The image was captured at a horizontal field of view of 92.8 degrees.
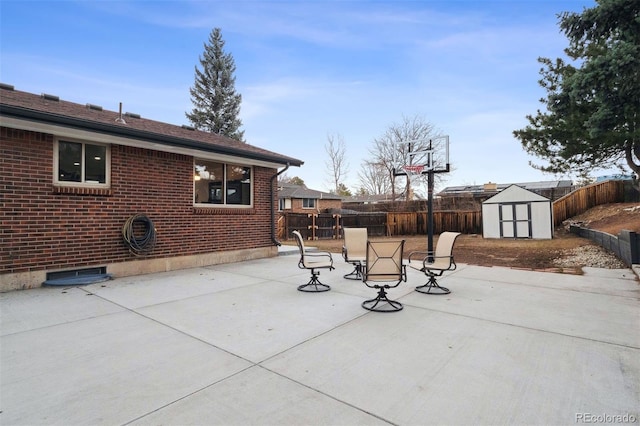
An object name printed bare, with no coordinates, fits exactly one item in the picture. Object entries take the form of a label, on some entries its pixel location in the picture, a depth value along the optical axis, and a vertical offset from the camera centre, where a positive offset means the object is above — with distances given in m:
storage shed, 15.38 +0.21
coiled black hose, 6.56 -0.29
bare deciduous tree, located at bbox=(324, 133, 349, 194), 37.54 +7.75
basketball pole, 7.78 +0.38
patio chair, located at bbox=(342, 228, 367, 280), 6.95 -0.52
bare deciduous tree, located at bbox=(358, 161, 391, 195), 37.52 +5.22
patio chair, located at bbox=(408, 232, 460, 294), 5.26 -0.79
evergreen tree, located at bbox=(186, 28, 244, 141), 30.62 +12.96
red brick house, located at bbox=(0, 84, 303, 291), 5.36 +0.64
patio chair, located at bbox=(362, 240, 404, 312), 4.28 -0.61
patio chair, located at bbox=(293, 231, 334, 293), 5.49 -1.05
